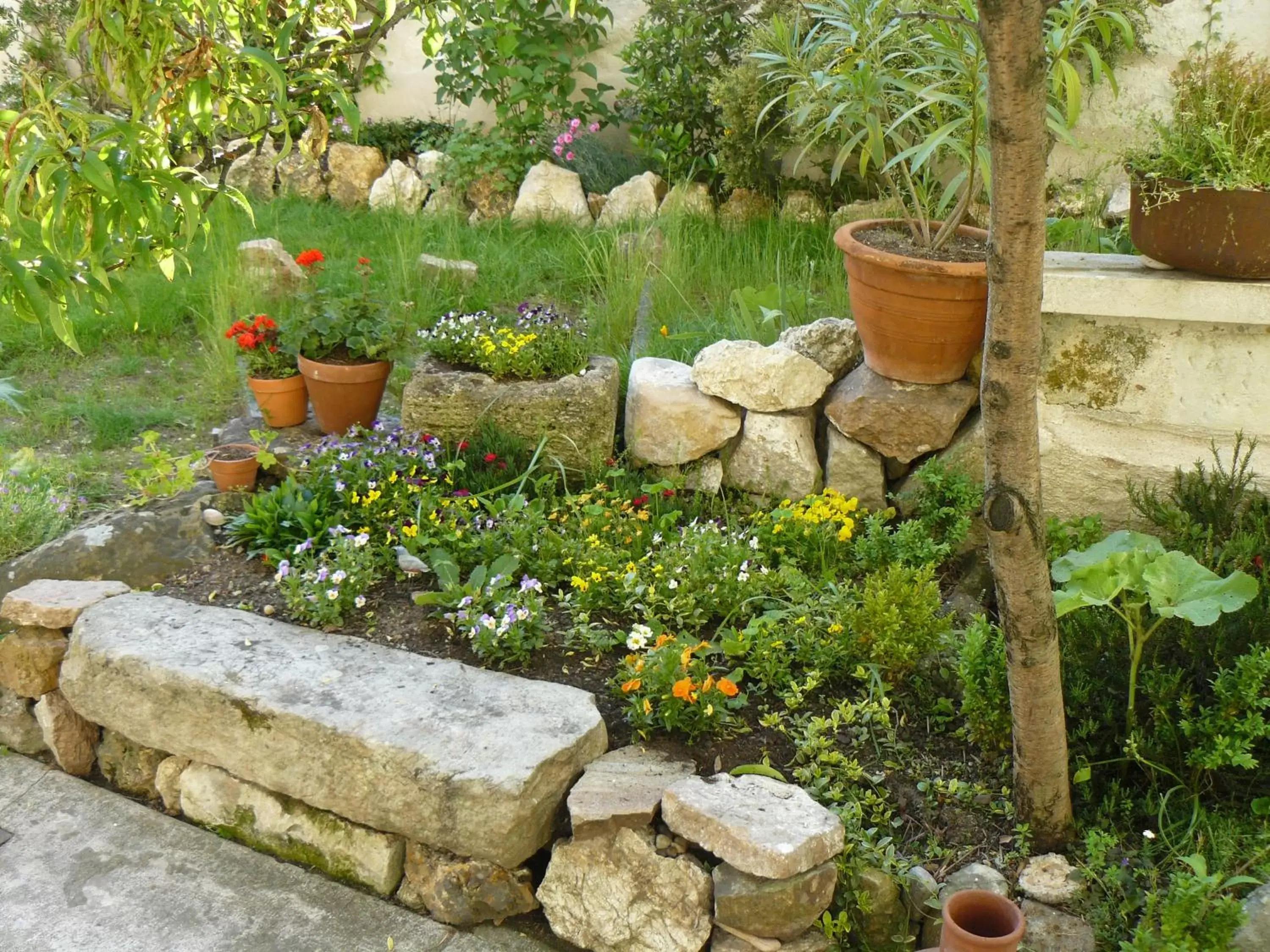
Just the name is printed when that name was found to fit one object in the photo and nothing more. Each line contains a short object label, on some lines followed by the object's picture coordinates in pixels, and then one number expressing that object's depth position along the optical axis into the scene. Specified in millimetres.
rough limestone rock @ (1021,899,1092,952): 2395
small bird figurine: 3695
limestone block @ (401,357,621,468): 4195
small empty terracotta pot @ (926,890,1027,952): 2061
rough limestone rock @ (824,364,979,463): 3842
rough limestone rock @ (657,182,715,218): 6312
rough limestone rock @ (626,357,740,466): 4152
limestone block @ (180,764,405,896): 2965
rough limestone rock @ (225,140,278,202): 8109
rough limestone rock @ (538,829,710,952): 2602
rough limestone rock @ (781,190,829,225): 6352
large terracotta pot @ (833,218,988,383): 3656
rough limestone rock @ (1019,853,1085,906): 2482
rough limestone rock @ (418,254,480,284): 5871
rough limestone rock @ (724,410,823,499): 4086
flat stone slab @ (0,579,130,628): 3434
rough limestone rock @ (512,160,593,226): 7137
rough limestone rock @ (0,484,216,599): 3742
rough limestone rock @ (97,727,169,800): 3371
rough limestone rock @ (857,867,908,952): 2562
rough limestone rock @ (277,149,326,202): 8039
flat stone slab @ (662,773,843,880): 2455
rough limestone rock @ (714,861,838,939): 2473
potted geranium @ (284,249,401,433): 4508
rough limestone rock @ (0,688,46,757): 3539
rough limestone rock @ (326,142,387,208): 7965
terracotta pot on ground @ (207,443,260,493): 4098
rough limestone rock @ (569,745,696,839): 2660
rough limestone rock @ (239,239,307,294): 5922
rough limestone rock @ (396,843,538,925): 2820
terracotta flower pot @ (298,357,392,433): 4492
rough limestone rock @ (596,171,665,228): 6852
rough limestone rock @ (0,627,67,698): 3459
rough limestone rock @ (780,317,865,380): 4191
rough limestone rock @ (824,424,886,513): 3984
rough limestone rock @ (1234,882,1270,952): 2189
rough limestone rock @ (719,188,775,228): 6500
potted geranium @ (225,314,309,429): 4648
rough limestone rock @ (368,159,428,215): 7586
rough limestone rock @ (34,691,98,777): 3441
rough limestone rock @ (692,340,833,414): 4059
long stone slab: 2760
